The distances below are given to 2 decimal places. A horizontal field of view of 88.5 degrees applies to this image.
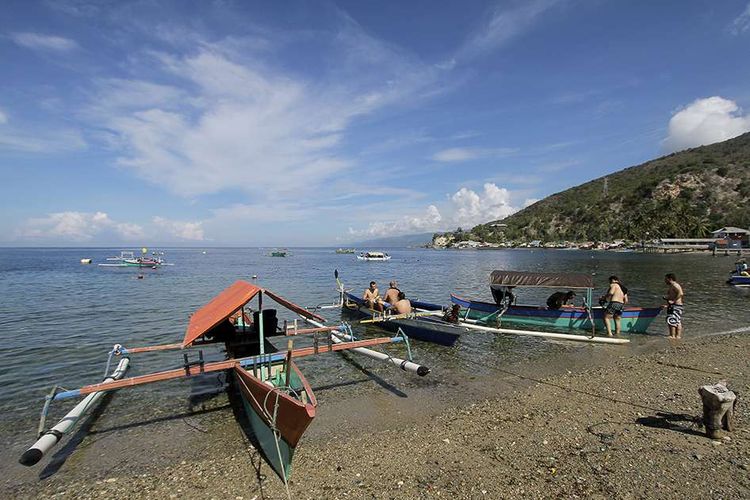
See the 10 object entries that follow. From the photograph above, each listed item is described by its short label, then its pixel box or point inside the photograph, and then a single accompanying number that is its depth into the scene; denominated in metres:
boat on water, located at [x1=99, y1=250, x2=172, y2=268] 74.06
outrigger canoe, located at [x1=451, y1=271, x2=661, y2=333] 18.56
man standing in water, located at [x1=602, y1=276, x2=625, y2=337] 18.17
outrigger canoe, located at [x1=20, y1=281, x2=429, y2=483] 6.82
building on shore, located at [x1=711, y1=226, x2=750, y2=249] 96.38
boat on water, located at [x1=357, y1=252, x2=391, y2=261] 113.75
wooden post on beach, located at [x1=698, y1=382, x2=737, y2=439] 7.56
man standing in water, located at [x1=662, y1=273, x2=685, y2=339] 16.84
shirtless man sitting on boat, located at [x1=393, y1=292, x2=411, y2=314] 18.08
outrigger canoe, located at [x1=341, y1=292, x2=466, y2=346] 16.31
